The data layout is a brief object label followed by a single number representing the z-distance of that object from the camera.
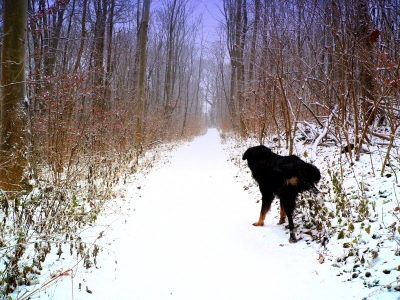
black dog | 3.46
